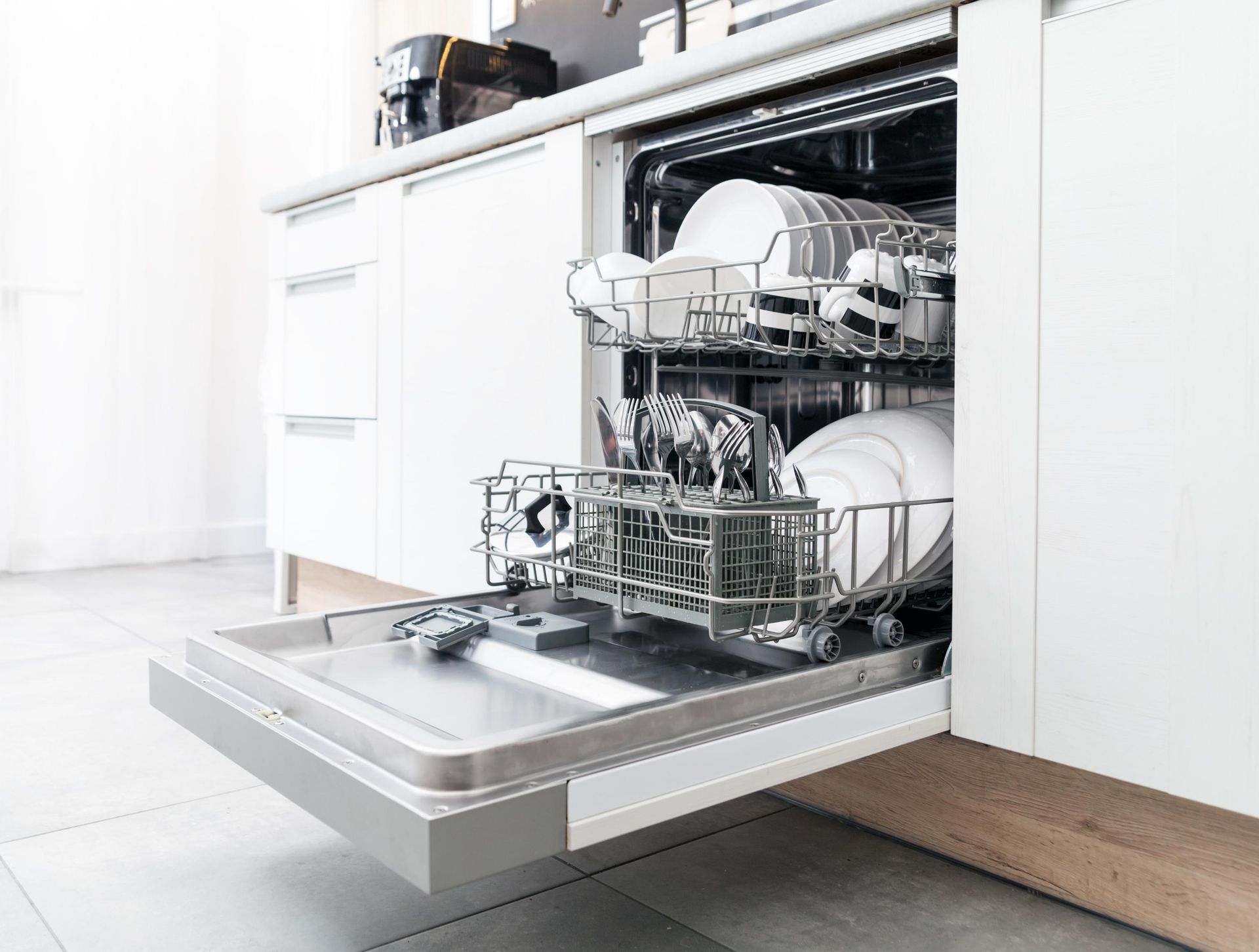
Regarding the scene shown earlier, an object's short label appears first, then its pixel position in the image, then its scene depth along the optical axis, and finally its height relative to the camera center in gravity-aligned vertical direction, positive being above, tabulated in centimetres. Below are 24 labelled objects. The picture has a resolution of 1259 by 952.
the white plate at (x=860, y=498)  117 -7
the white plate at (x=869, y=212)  152 +31
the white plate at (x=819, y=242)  140 +25
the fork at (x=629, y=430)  112 +0
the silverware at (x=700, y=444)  105 -1
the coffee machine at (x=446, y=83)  226 +75
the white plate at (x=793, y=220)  136 +28
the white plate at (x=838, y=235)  143 +27
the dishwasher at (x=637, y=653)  73 -21
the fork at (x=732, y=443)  101 -1
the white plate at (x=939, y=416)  131 +2
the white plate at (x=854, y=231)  146 +28
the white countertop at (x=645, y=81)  117 +47
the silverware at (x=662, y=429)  106 +1
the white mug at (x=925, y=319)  117 +13
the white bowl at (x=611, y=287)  134 +19
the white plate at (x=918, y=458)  116 -3
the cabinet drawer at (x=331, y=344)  214 +19
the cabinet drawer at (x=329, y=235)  213 +42
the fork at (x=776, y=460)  103 -2
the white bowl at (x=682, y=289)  119 +17
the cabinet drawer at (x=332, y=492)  215 -12
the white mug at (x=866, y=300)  108 +14
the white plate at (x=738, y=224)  138 +28
